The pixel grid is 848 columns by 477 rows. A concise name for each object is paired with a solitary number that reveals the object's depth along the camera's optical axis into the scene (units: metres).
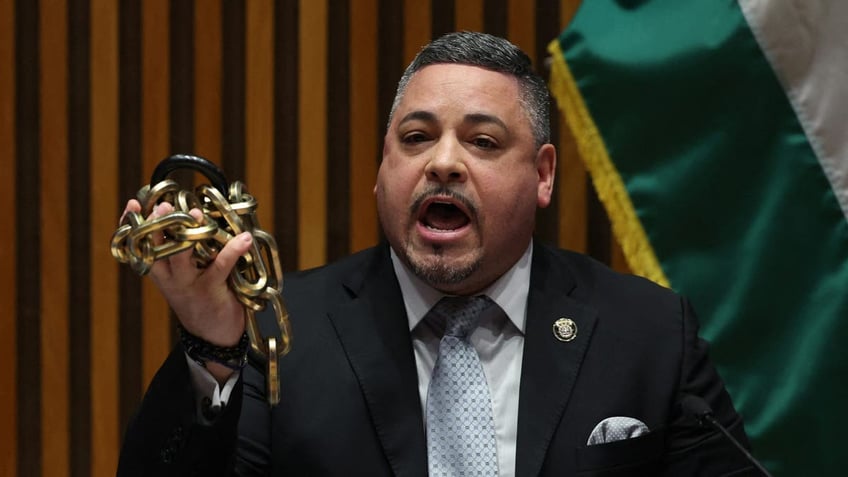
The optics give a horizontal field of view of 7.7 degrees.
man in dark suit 5.75
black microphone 5.59
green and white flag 6.04
